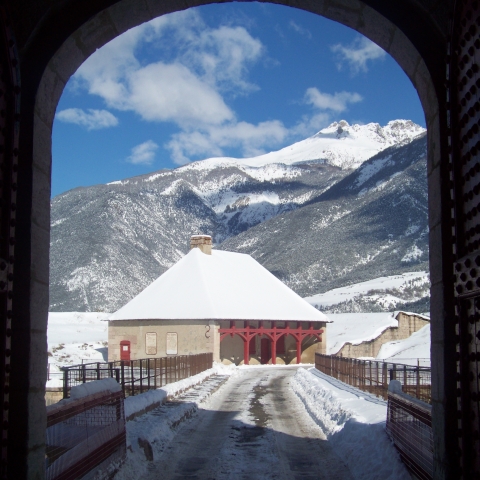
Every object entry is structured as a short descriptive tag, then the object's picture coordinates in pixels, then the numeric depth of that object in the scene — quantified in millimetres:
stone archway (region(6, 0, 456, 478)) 5172
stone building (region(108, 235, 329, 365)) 41688
